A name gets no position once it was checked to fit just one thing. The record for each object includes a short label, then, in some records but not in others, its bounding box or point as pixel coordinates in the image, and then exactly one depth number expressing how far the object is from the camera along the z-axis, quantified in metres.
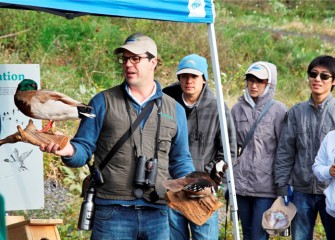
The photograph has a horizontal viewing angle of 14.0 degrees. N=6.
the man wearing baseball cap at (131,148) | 8.34
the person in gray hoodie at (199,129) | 10.45
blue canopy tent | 8.22
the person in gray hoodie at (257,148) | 10.95
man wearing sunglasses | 10.70
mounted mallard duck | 8.07
